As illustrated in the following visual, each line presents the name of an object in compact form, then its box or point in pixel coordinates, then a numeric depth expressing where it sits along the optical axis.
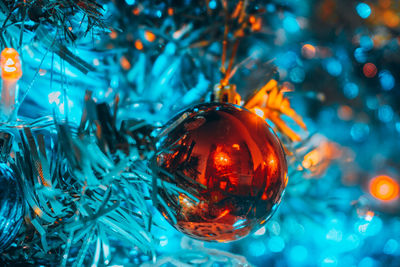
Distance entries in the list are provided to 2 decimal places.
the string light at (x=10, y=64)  0.38
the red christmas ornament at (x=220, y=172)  0.35
